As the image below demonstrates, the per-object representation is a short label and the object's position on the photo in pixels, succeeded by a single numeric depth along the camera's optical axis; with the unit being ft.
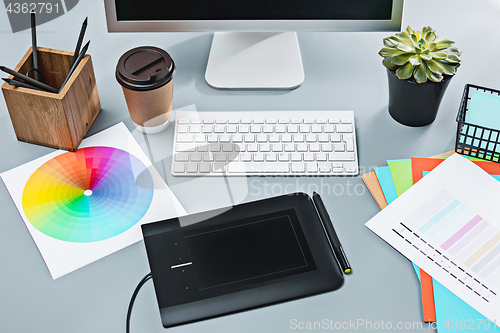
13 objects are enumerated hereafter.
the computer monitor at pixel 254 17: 3.05
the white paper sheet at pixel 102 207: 2.46
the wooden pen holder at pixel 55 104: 2.68
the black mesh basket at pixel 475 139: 2.77
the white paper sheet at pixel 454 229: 2.35
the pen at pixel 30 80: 2.64
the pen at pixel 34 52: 2.89
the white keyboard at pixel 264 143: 2.84
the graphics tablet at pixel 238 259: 2.33
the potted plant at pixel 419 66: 2.78
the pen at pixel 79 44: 2.85
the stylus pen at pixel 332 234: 2.44
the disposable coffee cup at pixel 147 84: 2.80
